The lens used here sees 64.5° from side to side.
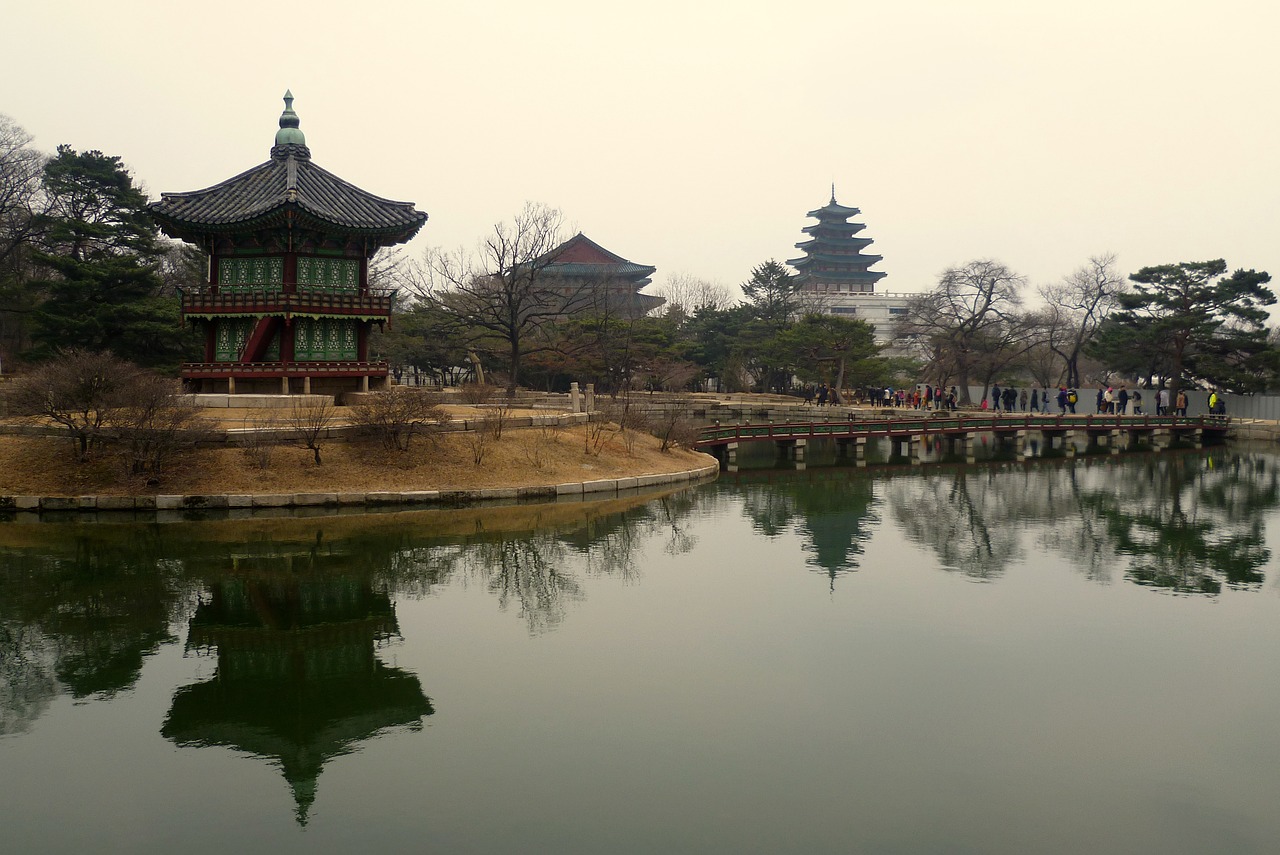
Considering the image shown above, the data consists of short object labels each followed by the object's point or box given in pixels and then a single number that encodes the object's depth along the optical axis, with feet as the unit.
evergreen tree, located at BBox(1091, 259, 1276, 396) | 162.40
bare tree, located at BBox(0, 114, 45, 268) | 148.05
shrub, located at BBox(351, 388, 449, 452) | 91.86
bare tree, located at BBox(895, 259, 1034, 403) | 184.55
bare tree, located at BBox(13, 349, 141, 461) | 83.10
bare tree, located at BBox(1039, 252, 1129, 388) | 191.21
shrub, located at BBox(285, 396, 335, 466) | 88.99
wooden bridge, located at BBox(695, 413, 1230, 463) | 130.52
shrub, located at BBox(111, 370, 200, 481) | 81.82
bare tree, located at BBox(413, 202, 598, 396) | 148.87
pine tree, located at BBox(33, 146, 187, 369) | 124.26
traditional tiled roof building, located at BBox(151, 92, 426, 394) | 105.19
